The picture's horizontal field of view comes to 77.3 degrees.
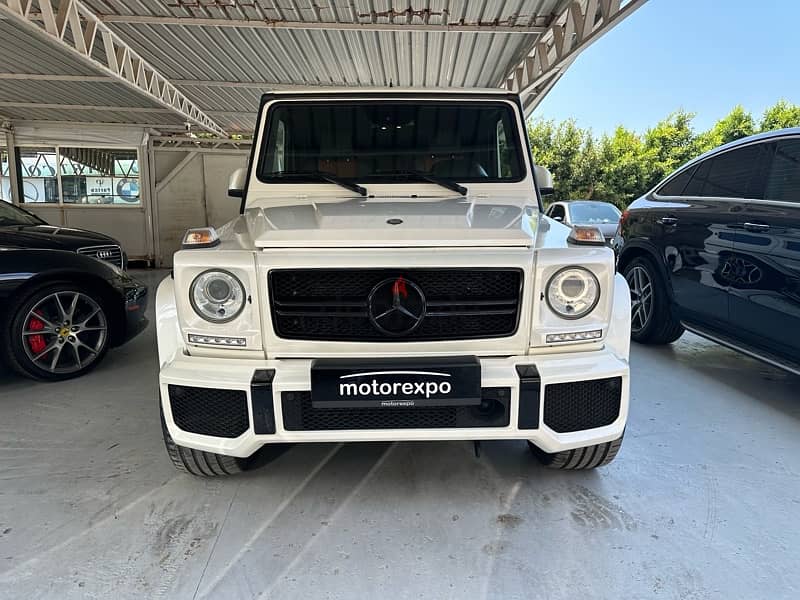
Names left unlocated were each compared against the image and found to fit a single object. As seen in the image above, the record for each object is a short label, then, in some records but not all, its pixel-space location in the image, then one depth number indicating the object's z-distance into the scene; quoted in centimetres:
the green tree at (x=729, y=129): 2047
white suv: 188
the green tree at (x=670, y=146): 2055
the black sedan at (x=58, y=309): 354
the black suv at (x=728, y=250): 302
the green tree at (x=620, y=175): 2022
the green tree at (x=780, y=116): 1922
